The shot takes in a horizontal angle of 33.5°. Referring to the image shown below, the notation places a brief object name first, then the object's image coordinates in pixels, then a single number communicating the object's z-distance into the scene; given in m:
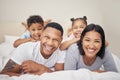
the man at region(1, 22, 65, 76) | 0.80
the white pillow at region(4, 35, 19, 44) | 0.88
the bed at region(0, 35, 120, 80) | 0.74
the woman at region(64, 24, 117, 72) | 0.80
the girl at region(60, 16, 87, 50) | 0.83
